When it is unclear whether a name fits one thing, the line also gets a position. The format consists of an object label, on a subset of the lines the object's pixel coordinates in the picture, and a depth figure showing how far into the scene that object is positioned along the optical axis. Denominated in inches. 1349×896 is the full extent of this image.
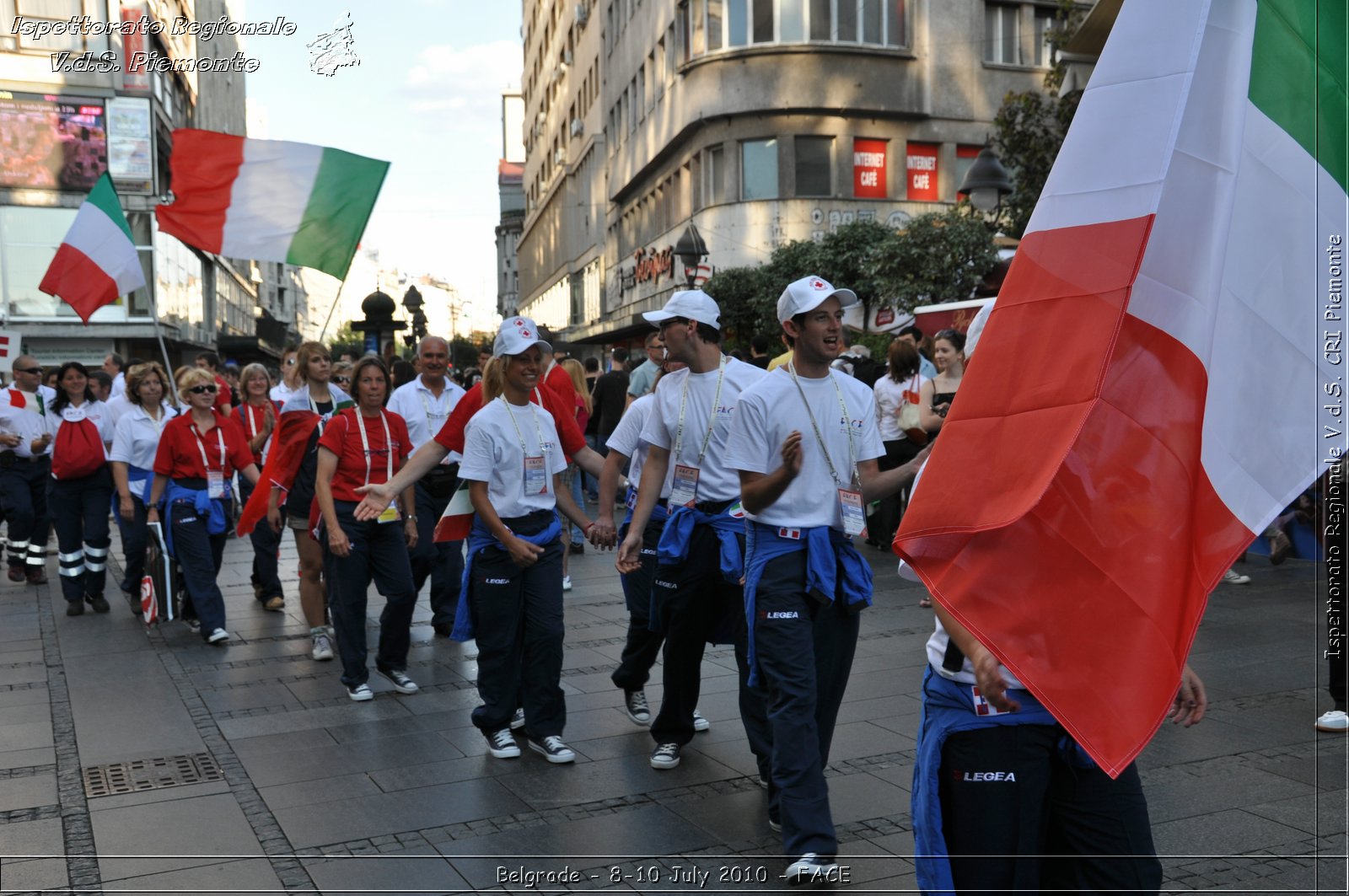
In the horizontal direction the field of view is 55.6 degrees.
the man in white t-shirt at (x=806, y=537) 172.1
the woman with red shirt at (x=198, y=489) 362.0
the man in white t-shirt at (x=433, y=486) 357.4
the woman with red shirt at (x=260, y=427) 417.1
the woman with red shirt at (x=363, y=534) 291.4
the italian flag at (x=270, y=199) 408.8
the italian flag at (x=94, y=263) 478.0
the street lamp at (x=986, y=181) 559.5
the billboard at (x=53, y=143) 1259.8
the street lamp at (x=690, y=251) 923.9
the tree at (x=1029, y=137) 927.0
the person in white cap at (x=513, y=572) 234.1
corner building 1441.9
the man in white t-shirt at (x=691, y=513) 221.8
